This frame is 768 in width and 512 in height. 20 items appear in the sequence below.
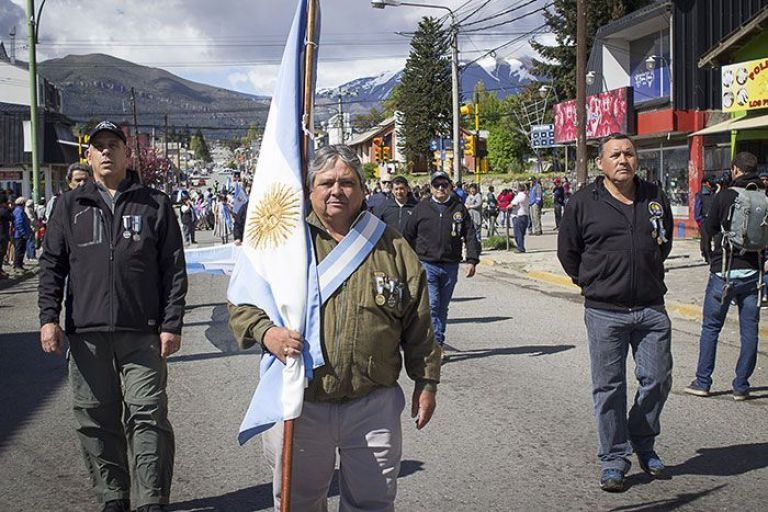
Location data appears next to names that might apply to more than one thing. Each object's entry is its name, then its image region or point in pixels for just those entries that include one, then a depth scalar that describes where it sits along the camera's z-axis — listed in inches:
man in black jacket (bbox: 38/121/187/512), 183.2
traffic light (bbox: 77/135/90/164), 1426.7
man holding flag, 141.4
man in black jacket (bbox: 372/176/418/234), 408.8
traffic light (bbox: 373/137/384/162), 1601.9
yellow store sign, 738.2
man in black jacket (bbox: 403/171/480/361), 366.9
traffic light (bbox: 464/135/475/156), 1266.1
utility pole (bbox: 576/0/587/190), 807.1
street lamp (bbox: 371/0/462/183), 1238.3
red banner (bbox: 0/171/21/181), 2150.6
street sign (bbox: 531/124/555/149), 1706.4
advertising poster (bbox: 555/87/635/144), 1124.5
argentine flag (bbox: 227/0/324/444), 139.3
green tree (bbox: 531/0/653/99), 2001.7
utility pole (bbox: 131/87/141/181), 2701.8
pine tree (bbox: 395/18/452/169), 3211.1
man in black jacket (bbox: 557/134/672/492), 212.1
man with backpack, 288.8
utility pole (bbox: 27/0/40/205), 890.1
